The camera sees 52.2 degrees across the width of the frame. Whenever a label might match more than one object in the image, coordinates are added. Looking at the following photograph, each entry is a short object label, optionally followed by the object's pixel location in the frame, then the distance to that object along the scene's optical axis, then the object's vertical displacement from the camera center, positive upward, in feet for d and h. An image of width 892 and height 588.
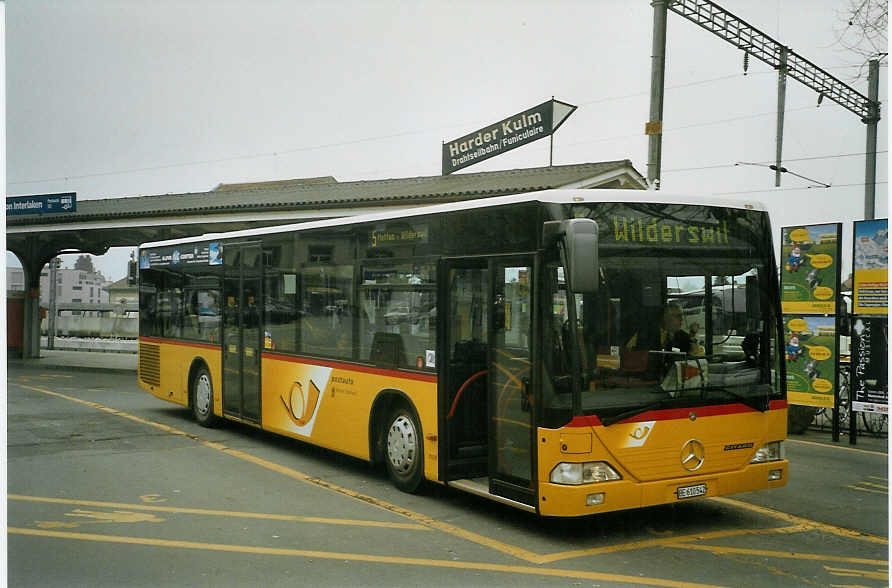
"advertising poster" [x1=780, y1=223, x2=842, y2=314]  41.60 +1.35
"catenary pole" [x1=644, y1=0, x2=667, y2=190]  44.37 +9.88
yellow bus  22.66 -1.60
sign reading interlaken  65.31 +6.11
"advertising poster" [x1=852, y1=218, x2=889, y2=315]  39.37 +1.35
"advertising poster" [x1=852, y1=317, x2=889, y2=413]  39.83 -2.93
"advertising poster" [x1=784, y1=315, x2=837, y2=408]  41.88 -2.89
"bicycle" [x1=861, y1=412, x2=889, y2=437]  45.09 -6.28
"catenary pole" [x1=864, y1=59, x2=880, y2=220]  41.42 +7.07
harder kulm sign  64.08 +12.39
